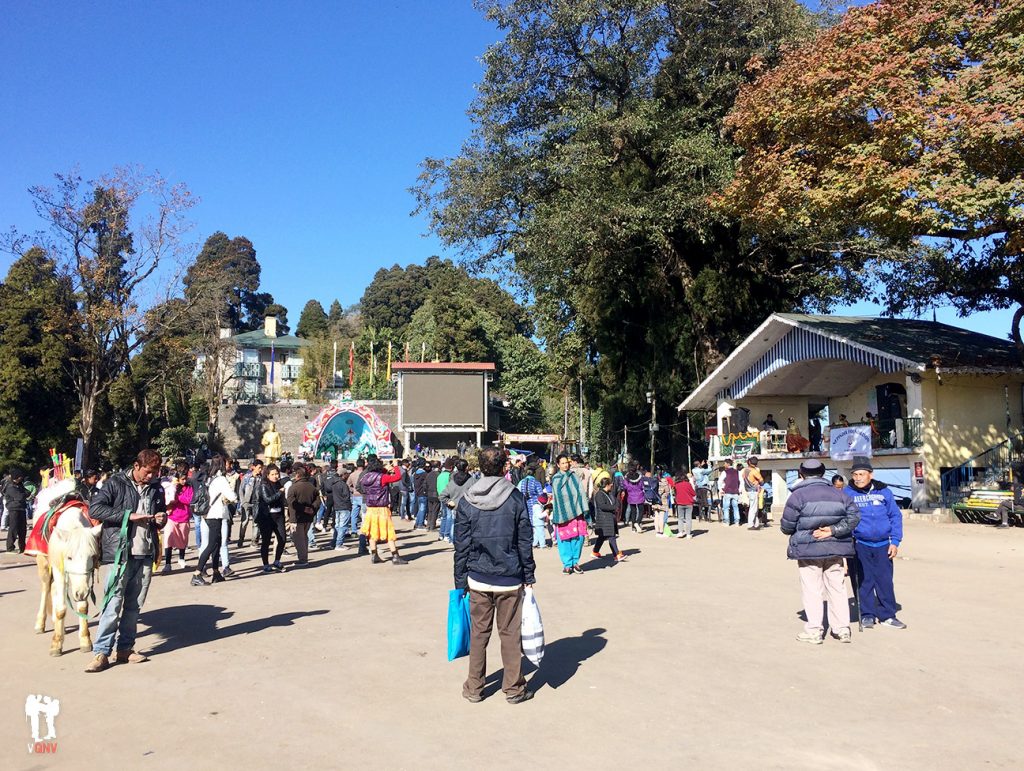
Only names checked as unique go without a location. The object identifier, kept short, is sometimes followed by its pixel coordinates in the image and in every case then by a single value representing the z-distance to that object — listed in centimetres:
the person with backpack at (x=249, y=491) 1300
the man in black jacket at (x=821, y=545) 739
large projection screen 4838
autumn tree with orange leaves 1562
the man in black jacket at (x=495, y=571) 576
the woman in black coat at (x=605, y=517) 1298
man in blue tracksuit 803
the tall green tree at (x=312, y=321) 9262
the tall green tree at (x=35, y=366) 3275
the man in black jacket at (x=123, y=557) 679
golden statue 3190
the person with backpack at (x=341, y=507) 1483
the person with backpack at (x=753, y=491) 1986
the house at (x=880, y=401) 2177
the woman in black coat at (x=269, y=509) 1239
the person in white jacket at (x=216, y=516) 1125
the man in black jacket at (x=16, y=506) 1515
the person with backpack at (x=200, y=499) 1172
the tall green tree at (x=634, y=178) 2702
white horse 710
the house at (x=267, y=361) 6738
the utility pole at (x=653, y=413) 3281
